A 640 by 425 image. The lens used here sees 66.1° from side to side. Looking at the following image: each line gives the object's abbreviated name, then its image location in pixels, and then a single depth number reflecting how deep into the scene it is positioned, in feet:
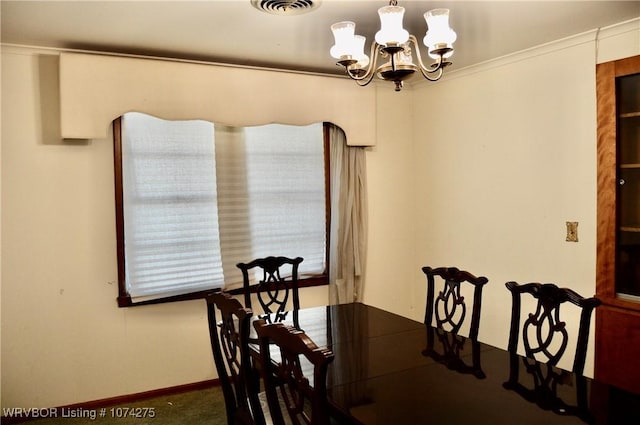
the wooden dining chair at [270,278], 10.62
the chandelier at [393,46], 6.33
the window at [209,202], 11.02
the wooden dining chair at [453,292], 8.27
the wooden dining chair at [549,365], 5.54
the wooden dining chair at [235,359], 6.06
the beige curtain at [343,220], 13.11
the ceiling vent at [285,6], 7.70
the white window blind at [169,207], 11.00
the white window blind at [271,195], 11.98
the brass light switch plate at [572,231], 10.12
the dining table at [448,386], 5.21
